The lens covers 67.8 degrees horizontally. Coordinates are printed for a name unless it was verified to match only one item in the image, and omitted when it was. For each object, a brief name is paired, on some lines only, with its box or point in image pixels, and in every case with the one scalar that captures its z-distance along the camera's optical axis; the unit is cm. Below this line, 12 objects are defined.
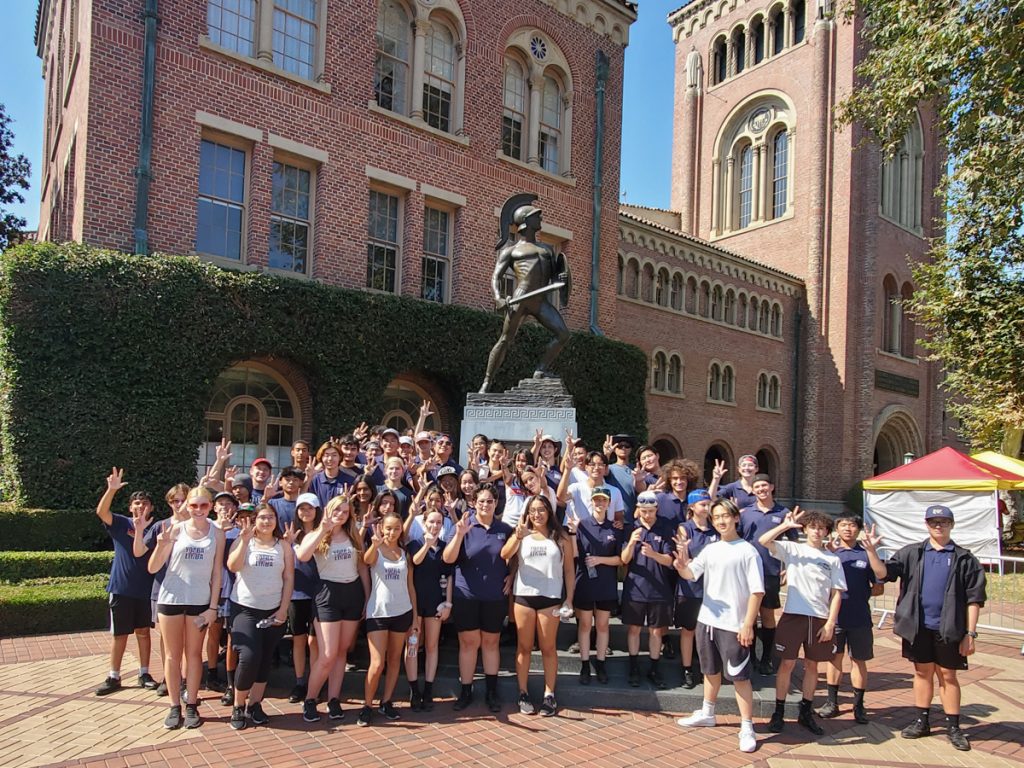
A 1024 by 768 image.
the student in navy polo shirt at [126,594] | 639
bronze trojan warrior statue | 1092
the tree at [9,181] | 2577
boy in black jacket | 581
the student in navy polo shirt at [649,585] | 652
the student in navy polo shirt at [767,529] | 666
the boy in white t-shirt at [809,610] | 605
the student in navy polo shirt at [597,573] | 656
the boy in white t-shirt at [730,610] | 560
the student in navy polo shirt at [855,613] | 644
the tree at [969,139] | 1035
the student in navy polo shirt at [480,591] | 613
